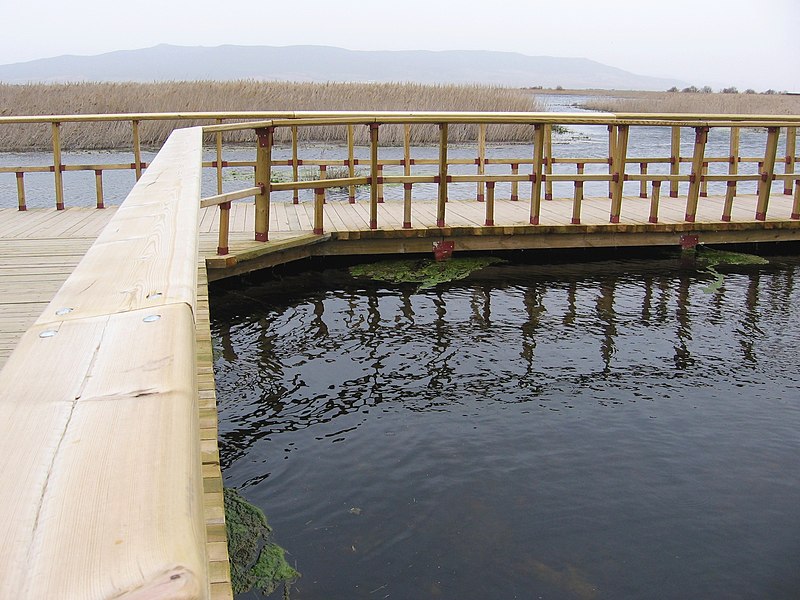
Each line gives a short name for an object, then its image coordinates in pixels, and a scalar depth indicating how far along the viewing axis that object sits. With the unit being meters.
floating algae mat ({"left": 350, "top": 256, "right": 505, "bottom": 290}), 7.59
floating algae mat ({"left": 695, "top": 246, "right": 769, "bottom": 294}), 8.38
